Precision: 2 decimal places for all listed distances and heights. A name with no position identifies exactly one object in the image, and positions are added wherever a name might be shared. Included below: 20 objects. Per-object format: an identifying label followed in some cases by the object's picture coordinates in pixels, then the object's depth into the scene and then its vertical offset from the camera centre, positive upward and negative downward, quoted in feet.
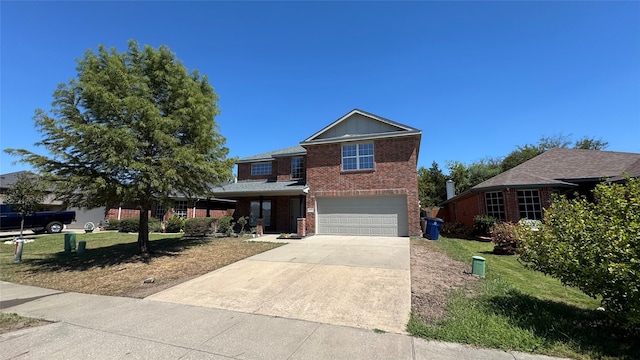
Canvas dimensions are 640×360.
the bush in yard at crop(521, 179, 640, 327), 12.61 -1.98
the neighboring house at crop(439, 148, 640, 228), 50.98 +5.00
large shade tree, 30.42 +8.71
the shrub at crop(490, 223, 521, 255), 38.67 -4.37
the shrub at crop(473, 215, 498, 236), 53.74 -2.96
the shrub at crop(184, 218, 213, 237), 58.90 -3.66
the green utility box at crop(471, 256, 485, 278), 25.13 -5.17
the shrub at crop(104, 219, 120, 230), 78.37 -4.28
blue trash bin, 48.77 -3.18
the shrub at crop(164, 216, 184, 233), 69.77 -3.85
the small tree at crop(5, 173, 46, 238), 54.39 +2.47
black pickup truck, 63.67 -2.46
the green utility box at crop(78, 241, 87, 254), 41.12 -5.42
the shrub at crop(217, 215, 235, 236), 56.52 -3.41
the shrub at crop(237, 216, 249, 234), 57.55 -2.45
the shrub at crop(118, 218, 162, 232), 70.89 -3.91
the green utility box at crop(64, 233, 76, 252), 42.91 -4.90
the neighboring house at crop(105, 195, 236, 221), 79.15 -0.47
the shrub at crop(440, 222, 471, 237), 63.07 -5.00
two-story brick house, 53.52 +5.21
